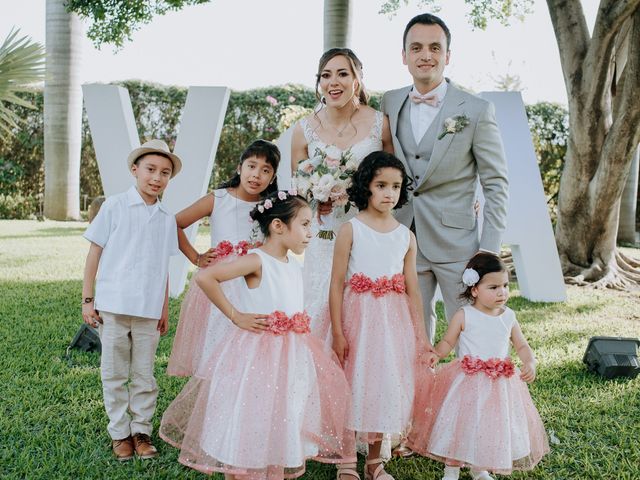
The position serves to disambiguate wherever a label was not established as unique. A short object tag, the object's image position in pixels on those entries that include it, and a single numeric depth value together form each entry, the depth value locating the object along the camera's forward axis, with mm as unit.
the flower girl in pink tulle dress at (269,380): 2789
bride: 3477
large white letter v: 6402
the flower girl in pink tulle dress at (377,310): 3135
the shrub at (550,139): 13969
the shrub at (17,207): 14180
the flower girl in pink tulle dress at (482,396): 3104
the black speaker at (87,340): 5094
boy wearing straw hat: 3381
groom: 3357
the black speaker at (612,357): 4734
